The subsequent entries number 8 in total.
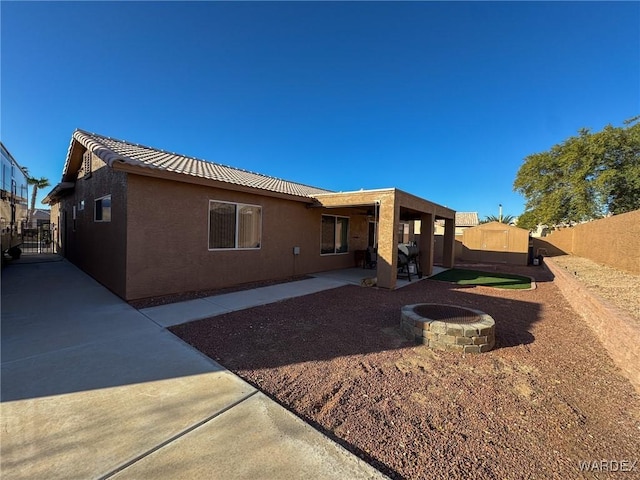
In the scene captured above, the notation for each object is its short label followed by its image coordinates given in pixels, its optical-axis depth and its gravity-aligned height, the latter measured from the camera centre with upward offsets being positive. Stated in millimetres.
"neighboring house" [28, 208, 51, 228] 39191 +1157
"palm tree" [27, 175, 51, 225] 32250 +4505
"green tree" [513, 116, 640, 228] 20500 +4936
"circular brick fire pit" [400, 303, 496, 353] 4094 -1479
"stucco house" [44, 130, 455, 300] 6371 +82
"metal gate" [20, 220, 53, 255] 18055 -1359
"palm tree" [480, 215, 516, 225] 41853 +2553
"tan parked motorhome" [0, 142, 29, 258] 9156 +811
